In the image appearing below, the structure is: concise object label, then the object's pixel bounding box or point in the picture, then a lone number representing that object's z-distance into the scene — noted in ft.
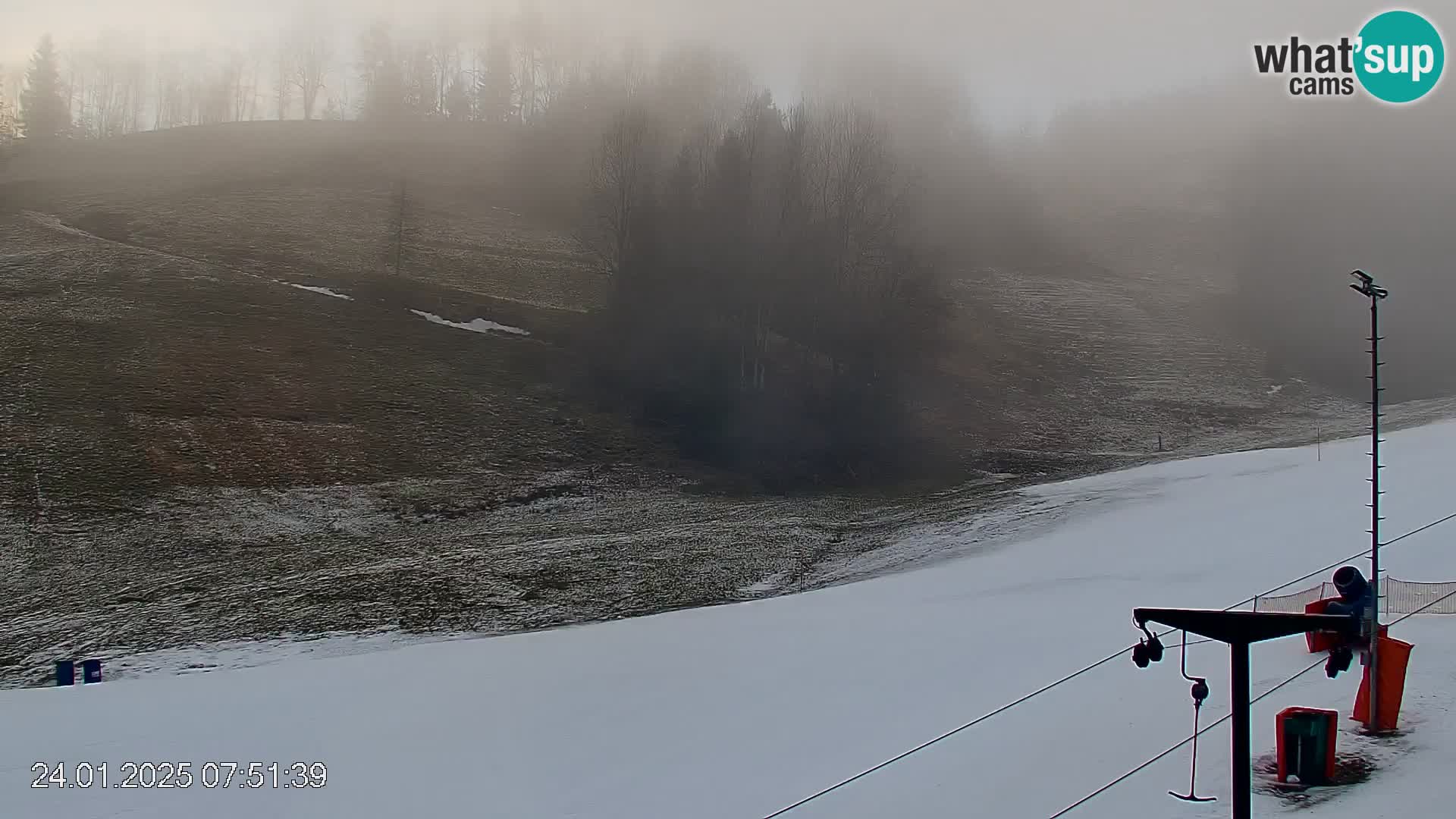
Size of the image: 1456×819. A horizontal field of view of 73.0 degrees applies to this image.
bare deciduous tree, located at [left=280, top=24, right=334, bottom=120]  497.87
